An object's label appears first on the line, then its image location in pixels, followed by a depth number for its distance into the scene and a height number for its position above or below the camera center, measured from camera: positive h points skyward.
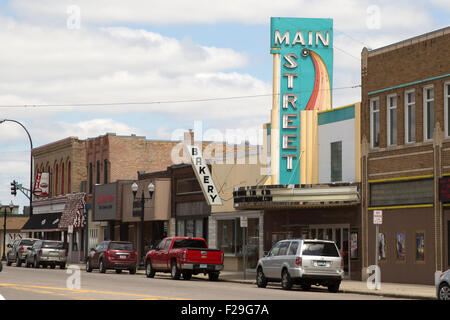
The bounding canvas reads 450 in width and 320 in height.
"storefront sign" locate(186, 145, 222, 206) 48.53 +2.63
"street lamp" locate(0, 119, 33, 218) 65.94 +7.50
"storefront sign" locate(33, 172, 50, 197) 75.81 +3.55
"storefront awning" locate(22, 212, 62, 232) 72.81 +0.20
